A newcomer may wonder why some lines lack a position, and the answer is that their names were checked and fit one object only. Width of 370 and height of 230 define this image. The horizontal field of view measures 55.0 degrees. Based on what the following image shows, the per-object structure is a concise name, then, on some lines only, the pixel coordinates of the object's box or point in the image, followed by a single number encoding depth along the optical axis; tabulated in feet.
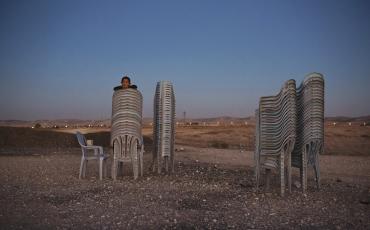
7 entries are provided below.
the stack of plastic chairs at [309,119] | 25.68
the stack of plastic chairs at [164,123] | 36.32
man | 33.01
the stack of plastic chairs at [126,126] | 31.81
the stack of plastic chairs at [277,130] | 24.73
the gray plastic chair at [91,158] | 32.01
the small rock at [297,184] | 29.16
